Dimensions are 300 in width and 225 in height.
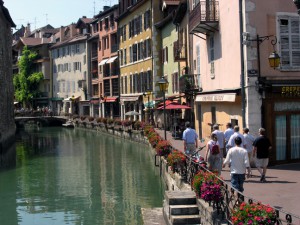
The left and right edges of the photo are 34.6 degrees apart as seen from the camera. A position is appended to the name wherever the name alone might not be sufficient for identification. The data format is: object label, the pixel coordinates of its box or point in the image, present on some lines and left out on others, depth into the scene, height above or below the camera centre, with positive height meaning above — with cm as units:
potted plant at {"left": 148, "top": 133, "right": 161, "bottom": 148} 2615 -212
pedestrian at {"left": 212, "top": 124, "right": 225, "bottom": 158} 1662 -136
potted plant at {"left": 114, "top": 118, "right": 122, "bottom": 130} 4959 -226
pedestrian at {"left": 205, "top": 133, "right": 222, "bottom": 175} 1459 -169
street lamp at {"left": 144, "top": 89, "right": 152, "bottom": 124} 4606 +77
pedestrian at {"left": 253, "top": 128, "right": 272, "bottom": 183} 1445 -157
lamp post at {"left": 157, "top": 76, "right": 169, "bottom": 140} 2417 +88
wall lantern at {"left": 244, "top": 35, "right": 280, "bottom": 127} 1773 +141
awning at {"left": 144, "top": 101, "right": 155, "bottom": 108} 4454 -22
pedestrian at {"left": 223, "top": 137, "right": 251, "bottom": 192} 1180 -156
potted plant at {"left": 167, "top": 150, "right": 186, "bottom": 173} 1641 -208
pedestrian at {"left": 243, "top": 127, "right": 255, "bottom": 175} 1569 -134
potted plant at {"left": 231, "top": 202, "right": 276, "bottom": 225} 736 -181
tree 9119 +504
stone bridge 7576 -255
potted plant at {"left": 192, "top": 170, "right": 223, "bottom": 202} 1015 -190
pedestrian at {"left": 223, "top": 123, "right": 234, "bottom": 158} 1731 -120
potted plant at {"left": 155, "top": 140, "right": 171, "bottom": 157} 2217 -220
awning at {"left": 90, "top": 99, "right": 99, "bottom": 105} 7210 +31
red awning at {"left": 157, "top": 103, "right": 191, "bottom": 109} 3160 -34
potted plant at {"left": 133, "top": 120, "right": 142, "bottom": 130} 4272 -206
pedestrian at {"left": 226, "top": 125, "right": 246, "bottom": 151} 1507 -122
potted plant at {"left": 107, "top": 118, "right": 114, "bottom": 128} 5319 -226
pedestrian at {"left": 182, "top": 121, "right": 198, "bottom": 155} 1878 -154
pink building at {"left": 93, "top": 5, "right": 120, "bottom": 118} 6406 +539
